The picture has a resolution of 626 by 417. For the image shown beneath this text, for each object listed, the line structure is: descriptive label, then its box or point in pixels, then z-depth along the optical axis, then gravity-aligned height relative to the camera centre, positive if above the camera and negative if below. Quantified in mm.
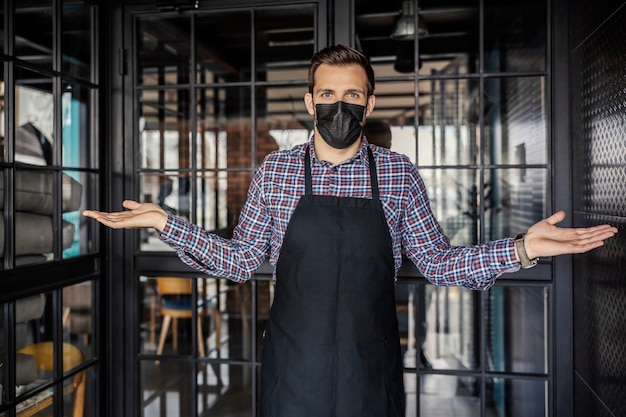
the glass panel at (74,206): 2561 +7
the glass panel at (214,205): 4039 +17
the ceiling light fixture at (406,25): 3143 +972
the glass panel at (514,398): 3361 -1230
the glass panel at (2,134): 2152 +268
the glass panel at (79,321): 2680 -557
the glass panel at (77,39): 2564 +751
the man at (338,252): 1783 -140
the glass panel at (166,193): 3695 +91
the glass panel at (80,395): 2572 -835
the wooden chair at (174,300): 4566 -755
